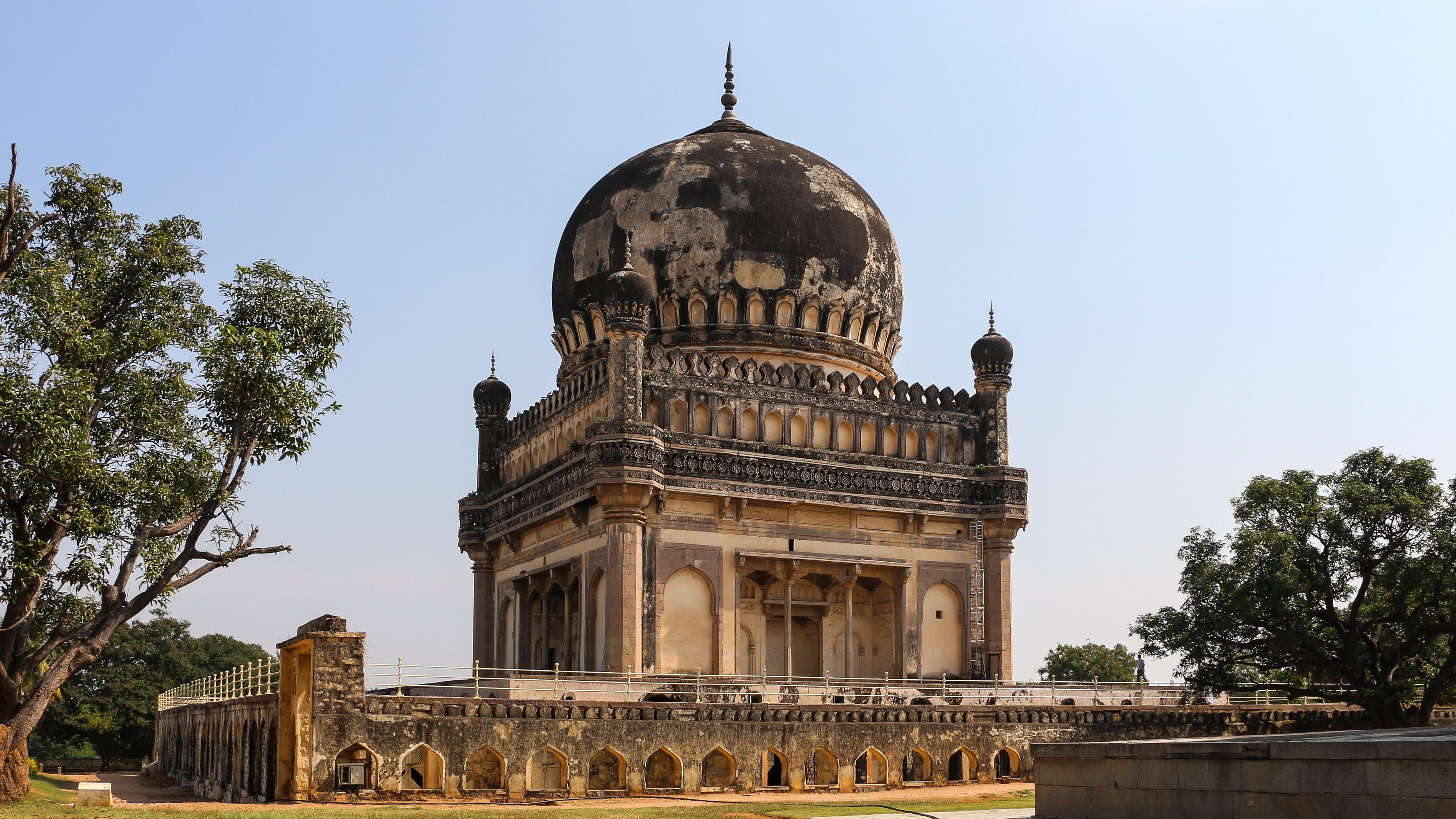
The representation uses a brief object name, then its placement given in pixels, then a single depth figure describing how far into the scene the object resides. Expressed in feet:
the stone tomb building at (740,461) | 100.73
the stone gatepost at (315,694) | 72.79
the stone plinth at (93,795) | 70.85
